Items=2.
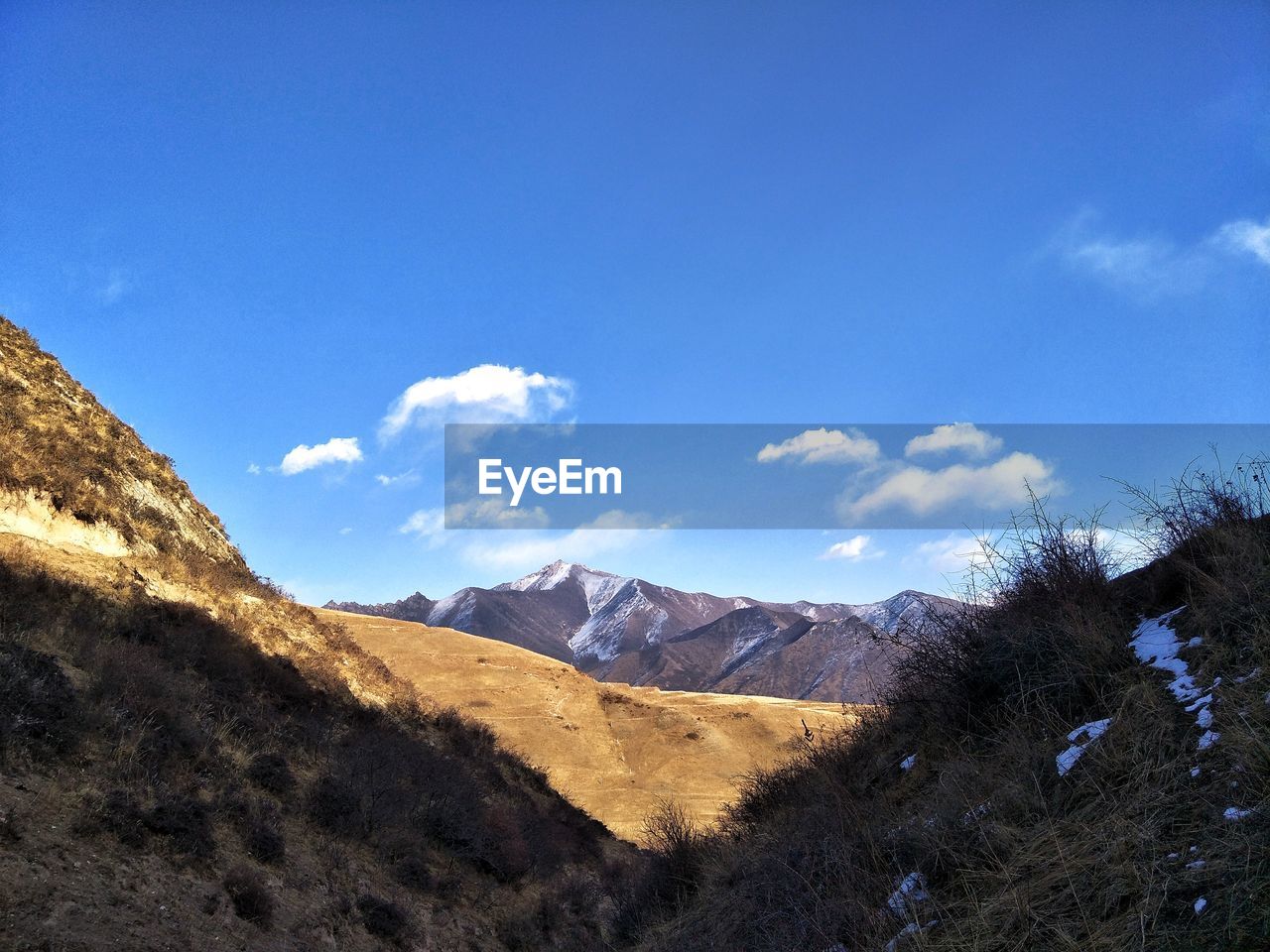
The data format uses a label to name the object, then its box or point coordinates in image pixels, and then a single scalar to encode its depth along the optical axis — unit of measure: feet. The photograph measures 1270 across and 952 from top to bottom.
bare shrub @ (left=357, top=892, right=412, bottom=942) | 42.29
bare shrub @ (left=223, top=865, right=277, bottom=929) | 35.06
